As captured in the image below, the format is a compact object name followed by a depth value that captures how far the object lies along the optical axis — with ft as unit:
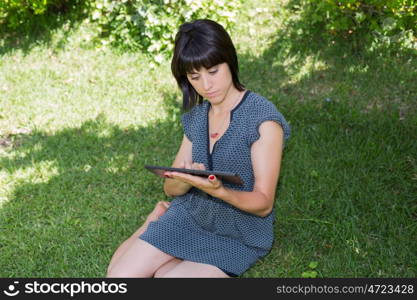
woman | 9.31
